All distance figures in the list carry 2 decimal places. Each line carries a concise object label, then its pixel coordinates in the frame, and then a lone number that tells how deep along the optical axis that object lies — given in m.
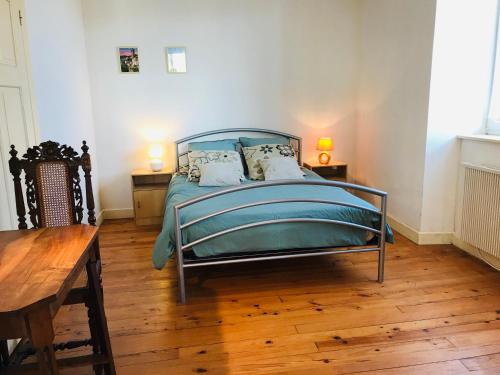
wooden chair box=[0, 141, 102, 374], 1.88
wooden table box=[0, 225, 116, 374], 1.05
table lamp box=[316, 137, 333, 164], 4.32
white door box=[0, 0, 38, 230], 2.02
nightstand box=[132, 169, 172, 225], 3.96
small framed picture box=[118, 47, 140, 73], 4.09
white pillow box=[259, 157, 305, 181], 3.64
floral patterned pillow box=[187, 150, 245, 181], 3.72
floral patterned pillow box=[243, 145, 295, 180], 3.83
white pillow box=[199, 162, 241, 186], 3.51
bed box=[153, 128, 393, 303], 2.45
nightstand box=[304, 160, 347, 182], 4.36
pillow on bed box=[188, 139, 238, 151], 4.08
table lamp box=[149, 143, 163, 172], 4.07
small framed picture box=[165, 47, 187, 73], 4.15
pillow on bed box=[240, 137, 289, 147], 4.18
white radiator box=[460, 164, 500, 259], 2.85
